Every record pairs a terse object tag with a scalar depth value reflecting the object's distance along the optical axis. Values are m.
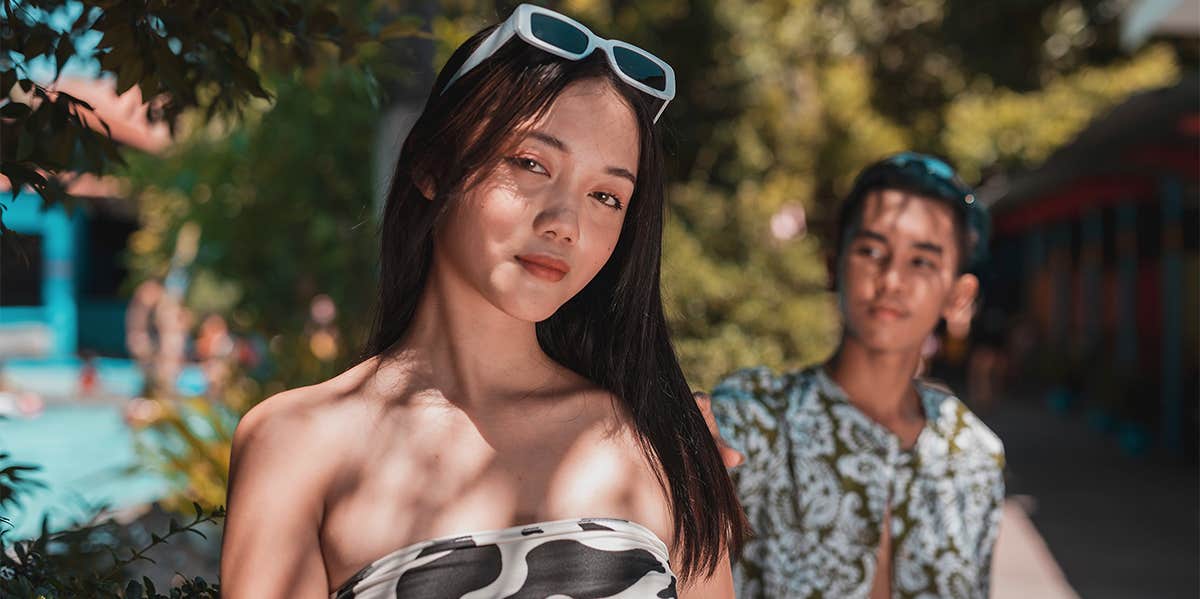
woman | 1.37
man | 2.35
